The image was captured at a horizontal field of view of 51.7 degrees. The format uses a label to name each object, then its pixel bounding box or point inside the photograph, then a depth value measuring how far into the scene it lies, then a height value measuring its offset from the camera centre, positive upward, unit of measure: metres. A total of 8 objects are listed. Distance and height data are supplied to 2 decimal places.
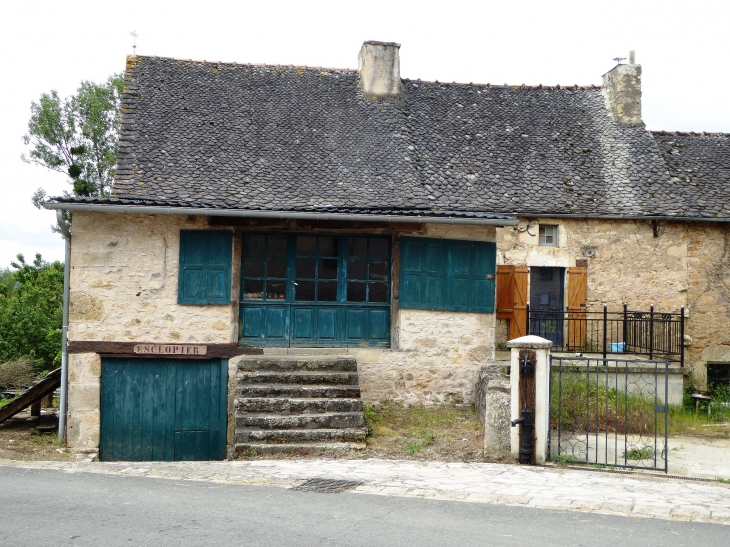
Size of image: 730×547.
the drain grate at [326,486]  7.38 -1.94
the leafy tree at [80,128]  30.97 +6.50
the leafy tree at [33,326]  24.47 -1.35
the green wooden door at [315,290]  12.15 +0.04
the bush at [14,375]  18.28 -2.21
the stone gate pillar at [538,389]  8.83 -1.06
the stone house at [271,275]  11.39 +0.26
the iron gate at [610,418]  9.22 -1.79
